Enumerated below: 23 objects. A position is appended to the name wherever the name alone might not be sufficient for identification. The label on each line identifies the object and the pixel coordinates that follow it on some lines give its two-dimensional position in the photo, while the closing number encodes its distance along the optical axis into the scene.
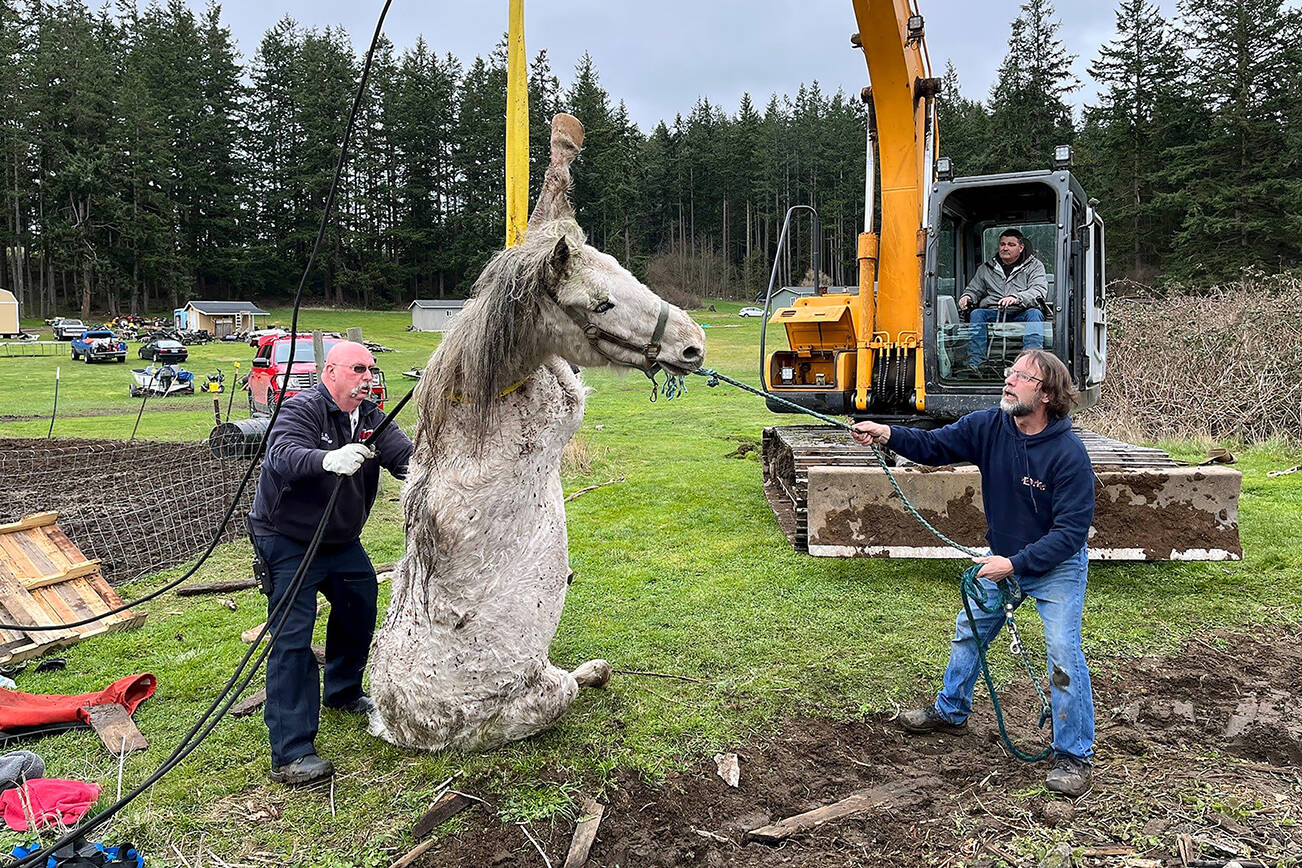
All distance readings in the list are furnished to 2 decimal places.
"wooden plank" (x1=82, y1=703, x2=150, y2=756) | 3.49
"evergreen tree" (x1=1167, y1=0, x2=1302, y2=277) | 28.33
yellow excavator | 5.10
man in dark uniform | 3.16
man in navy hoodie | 3.02
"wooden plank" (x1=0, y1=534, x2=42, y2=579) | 4.82
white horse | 2.79
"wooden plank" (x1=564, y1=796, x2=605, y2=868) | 2.68
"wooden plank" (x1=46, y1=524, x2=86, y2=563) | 5.15
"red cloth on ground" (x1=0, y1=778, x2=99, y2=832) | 2.89
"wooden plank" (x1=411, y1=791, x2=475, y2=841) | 2.84
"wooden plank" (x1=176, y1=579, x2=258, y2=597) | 5.74
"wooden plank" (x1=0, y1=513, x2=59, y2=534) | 5.06
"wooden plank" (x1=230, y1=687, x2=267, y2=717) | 3.84
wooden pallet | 4.59
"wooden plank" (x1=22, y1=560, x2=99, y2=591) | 4.75
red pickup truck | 11.87
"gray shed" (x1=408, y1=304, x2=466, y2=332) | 43.28
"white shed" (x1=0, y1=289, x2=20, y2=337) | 39.72
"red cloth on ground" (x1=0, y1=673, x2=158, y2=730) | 3.65
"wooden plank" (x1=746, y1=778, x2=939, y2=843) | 2.80
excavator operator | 5.77
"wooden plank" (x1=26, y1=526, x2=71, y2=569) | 5.05
